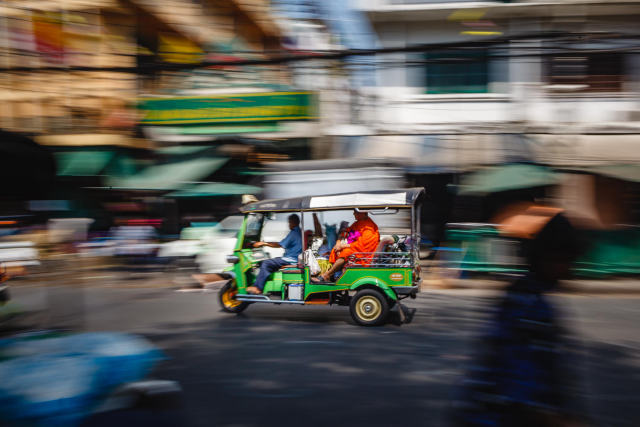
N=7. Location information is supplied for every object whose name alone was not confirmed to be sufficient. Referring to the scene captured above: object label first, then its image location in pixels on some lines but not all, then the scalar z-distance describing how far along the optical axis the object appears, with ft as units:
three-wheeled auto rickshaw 20.49
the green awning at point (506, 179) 30.07
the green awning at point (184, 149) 38.02
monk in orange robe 21.35
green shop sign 36.29
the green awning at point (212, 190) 33.96
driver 22.10
